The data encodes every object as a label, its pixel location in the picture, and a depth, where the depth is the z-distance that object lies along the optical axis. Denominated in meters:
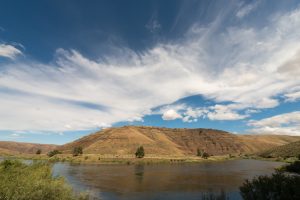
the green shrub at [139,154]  73.54
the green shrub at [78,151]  81.14
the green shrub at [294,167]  29.29
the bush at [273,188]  8.66
